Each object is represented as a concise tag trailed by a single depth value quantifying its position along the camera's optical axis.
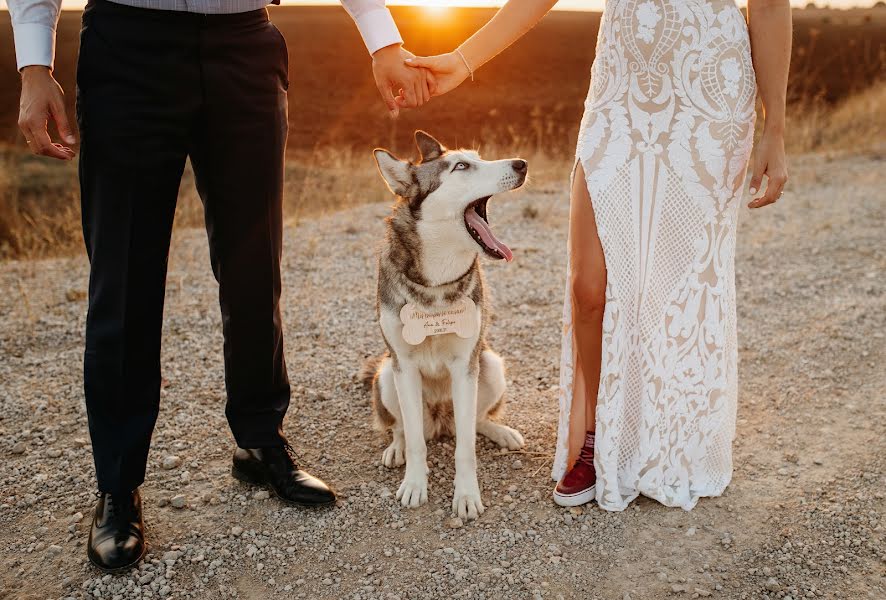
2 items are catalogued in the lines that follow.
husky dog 2.89
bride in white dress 2.56
